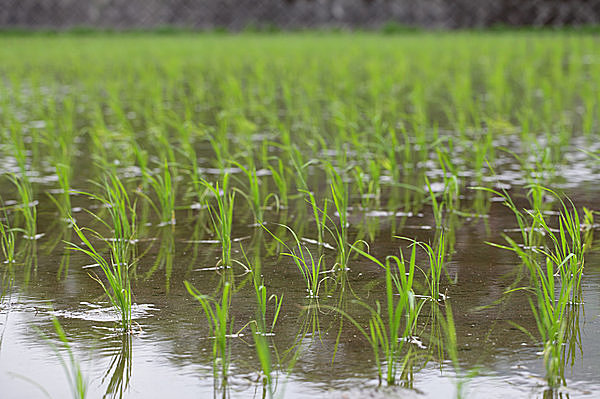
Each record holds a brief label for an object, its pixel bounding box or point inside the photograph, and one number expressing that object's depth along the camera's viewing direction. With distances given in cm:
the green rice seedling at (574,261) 434
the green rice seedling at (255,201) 619
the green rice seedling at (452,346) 354
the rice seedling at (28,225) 595
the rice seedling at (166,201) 619
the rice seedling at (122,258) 413
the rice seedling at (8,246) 537
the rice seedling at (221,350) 353
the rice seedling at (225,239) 511
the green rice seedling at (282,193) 660
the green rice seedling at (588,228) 565
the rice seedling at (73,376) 316
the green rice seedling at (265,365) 329
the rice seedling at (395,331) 355
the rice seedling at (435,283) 447
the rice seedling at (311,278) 466
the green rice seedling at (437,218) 588
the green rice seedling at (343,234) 510
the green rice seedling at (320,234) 561
